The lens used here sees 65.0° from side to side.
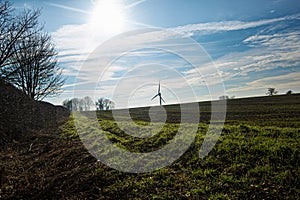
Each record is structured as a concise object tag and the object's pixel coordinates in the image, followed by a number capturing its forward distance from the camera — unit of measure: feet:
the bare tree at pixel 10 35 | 59.57
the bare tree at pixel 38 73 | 90.63
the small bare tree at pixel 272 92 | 287.28
